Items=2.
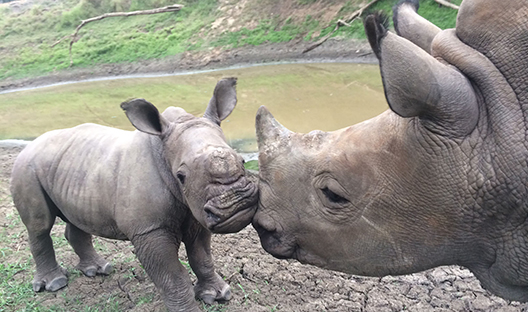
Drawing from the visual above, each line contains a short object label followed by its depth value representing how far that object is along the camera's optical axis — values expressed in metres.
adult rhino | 1.91
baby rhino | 3.07
